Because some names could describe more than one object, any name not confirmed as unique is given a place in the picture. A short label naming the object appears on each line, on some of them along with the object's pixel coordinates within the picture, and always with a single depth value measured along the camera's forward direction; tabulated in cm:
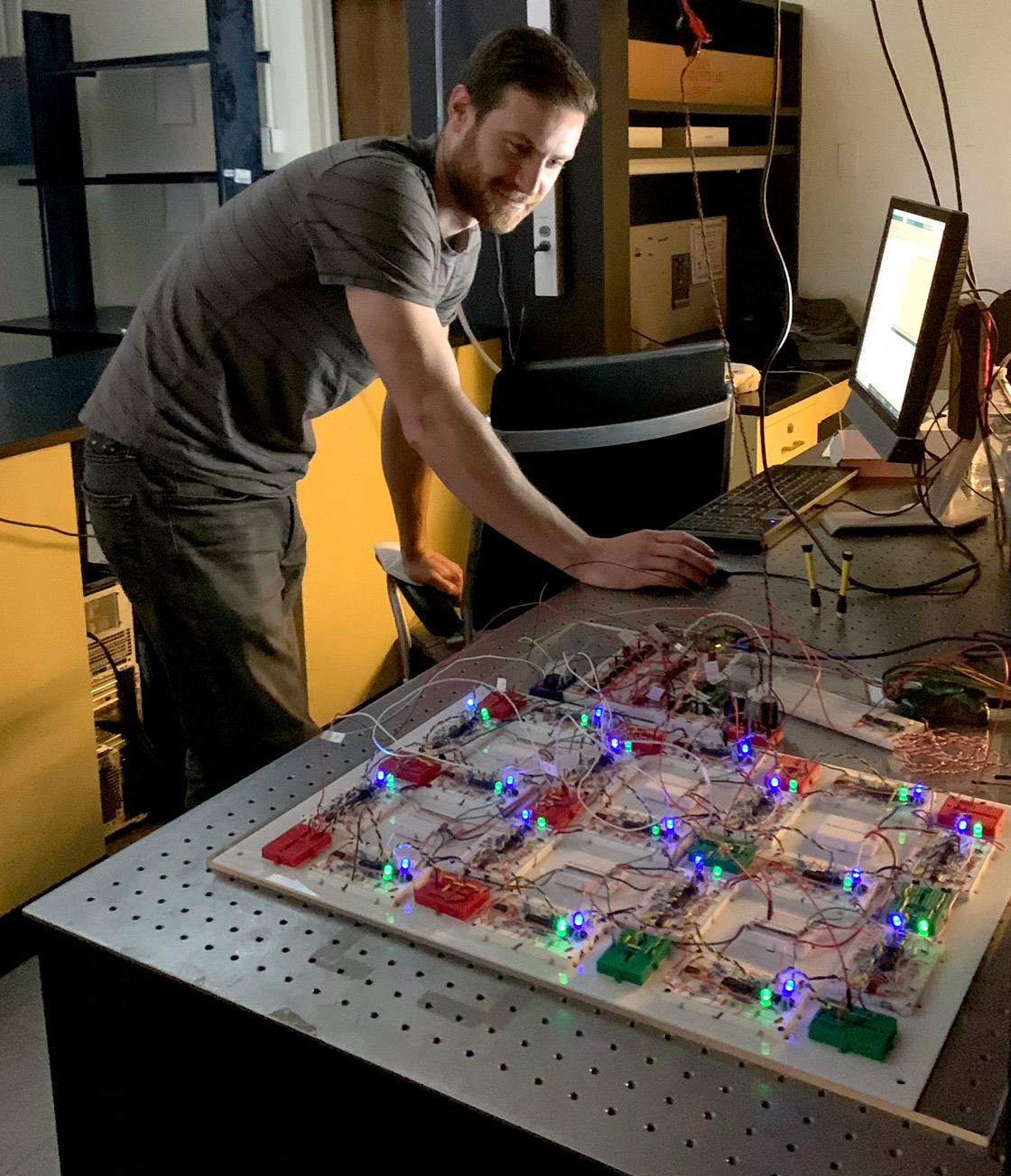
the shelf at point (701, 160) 320
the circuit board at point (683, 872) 77
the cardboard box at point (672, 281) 335
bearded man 152
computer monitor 149
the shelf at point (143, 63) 412
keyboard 181
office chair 207
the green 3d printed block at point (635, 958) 79
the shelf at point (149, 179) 435
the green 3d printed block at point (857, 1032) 72
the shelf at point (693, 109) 308
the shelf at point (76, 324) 423
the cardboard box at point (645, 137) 315
